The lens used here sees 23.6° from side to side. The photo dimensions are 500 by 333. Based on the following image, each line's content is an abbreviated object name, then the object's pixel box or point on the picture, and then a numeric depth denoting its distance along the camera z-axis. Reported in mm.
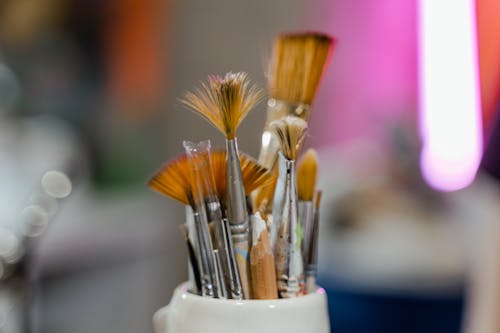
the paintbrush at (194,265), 572
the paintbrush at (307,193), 583
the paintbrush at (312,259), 581
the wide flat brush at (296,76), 592
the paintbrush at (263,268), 555
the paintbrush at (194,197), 564
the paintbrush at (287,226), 561
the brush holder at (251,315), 544
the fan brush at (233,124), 554
